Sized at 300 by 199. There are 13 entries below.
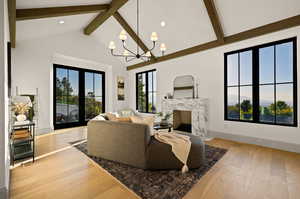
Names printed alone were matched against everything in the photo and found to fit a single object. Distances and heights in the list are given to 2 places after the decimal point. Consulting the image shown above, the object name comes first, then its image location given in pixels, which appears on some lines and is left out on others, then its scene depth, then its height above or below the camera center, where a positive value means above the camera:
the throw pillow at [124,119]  2.89 -0.41
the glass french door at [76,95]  5.32 +0.16
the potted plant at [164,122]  3.80 -0.65
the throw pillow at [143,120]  2.70 -0.41
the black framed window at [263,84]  3.21 +0.39
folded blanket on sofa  2.21 -0.75
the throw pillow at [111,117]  2.98 -0.39
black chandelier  2.76 +1.25
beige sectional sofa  2.22 -0.82
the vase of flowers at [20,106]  2.74 -0.13
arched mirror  4.82 +0.44
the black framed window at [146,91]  6.36 +0.36
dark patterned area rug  1.72 -1.15
